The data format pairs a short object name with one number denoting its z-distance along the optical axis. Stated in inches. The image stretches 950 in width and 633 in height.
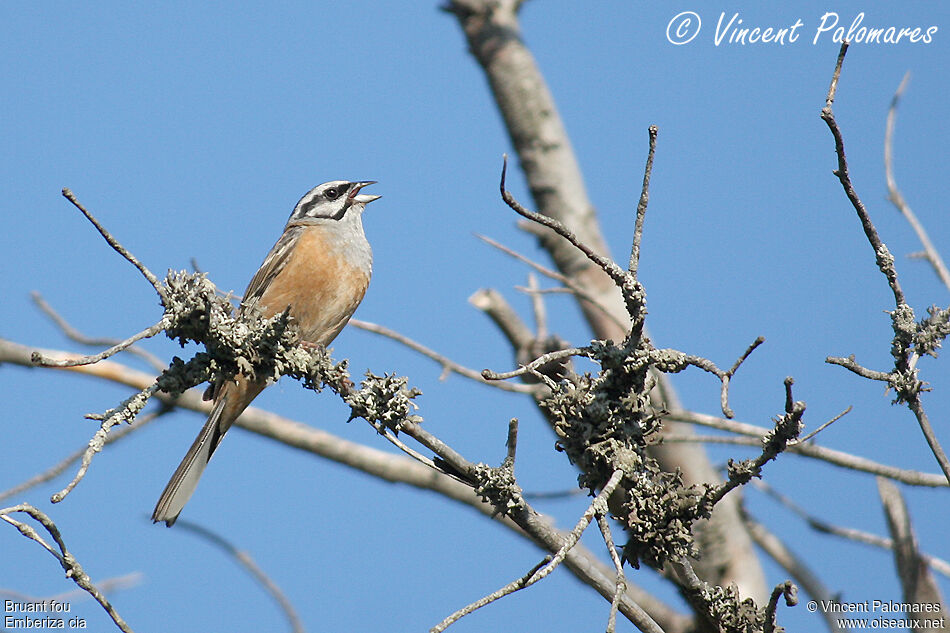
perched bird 358.9
